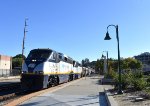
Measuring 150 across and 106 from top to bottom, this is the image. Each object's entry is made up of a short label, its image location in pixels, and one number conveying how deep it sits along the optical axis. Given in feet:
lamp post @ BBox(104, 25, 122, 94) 30.21
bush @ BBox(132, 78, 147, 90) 32.44
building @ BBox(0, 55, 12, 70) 120.75
